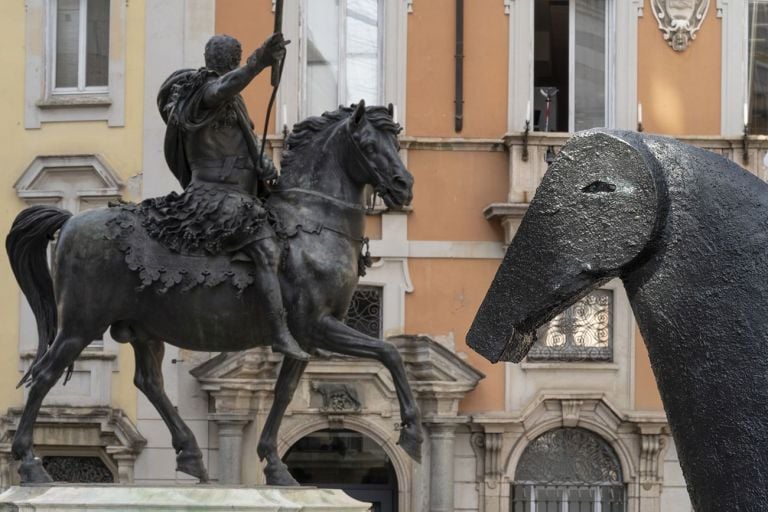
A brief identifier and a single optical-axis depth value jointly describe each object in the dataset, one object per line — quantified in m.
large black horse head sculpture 4.24
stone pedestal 14.23
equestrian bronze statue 15.85
